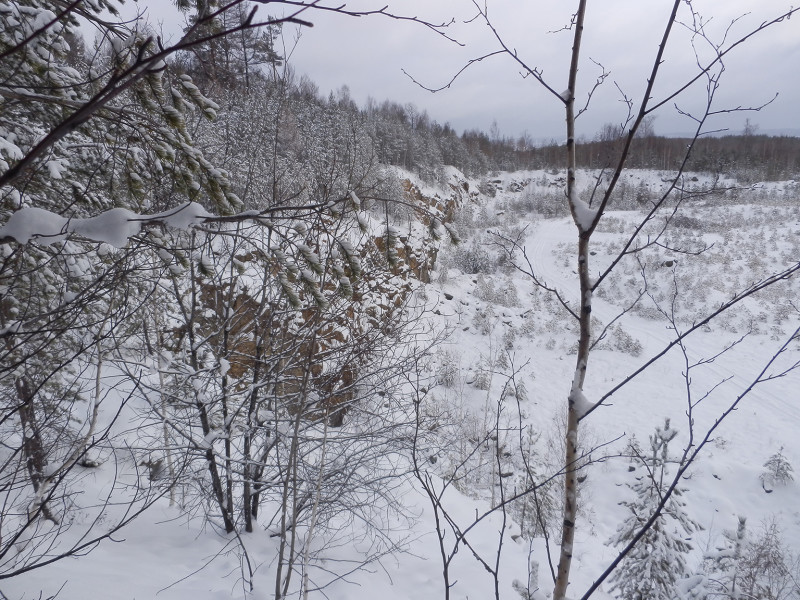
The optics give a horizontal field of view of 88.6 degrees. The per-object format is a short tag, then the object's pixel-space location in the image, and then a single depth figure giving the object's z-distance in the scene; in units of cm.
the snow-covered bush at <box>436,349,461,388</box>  1301
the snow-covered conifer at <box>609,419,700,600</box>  619
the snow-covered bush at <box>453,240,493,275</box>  2314
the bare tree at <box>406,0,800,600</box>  142
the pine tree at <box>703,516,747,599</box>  579
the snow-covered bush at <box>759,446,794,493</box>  921
